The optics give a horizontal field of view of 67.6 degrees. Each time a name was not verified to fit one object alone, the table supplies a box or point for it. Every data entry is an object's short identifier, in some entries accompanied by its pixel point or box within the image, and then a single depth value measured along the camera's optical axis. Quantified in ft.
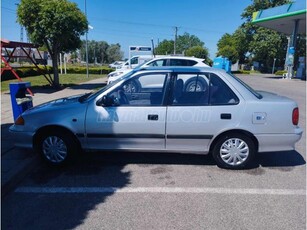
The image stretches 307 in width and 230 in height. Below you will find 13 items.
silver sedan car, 11.57
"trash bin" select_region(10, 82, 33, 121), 15.66
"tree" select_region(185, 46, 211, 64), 174.53
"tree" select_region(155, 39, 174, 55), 267.84
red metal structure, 32.13
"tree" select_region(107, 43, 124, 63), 232.82
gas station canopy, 66.96
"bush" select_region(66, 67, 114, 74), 91.61
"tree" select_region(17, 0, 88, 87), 36.04
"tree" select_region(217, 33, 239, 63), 159.58
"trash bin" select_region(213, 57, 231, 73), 83.26
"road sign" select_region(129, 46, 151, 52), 53.09
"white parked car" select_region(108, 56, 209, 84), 33.03
